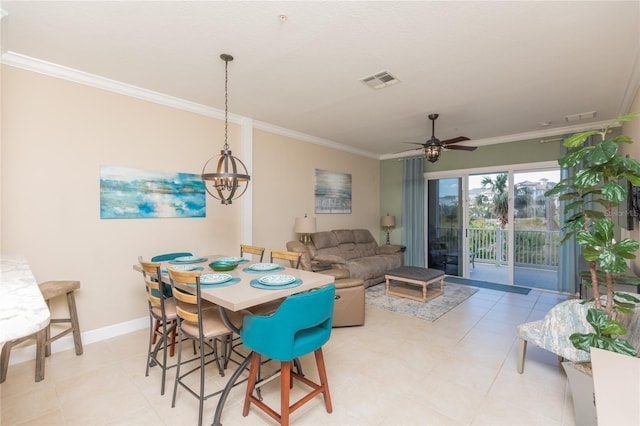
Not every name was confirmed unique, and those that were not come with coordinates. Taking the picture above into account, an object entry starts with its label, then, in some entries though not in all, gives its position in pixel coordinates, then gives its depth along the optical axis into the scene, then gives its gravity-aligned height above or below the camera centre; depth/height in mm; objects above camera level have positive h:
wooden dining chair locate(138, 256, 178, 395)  2125 -754
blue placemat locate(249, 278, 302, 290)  1966 -501
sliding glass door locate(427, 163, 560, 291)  5207 -245
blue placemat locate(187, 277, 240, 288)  1998 -500
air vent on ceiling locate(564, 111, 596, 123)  4051 +1384
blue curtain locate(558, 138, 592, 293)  4652 -817
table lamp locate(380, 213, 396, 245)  6645 -186
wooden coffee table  4402 -1011
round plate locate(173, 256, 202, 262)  2896 -461
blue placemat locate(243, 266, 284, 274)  2496 -500
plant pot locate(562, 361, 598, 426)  1758 -1119
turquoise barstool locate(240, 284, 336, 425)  1675 -747
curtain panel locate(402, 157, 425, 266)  6359 +43
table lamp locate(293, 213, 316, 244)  4828 -199
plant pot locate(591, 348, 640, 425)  1228 -800
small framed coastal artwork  5711 +435
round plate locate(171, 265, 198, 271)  2438 -462
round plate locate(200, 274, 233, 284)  2062 -476
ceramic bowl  2488 -453
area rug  3926 -1338
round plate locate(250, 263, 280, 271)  2561 -481
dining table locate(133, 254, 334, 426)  1767 -509
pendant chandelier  2502 +315
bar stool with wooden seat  2361 -1067
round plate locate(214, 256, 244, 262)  2808 -456
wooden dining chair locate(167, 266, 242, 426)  1842 -761
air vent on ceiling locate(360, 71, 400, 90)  2990 +1421
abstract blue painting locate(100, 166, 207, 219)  3146 +232
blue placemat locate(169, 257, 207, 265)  2777 -469
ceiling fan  3932 +909
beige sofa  4863 -750
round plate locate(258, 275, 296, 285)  2059 -483
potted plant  1708 -158
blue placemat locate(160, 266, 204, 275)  2336 -469
